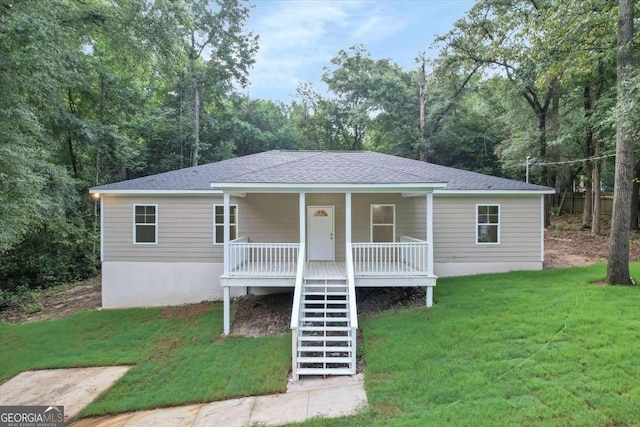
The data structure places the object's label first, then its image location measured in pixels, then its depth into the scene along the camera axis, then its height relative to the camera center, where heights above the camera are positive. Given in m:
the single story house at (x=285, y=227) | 10.88 -0.69
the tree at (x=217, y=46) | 23.86 +11.12
